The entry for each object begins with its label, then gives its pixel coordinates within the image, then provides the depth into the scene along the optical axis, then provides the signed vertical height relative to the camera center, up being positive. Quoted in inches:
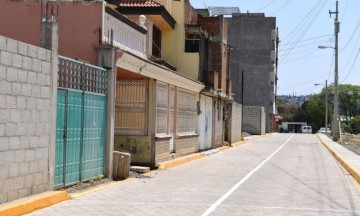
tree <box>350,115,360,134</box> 5108.3 +58.7
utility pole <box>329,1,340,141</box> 2087.0 +154.7
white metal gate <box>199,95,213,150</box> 1204.2 +13.8
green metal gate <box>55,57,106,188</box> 486.2 +4.0
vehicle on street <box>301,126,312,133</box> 4367.4 +12.9
